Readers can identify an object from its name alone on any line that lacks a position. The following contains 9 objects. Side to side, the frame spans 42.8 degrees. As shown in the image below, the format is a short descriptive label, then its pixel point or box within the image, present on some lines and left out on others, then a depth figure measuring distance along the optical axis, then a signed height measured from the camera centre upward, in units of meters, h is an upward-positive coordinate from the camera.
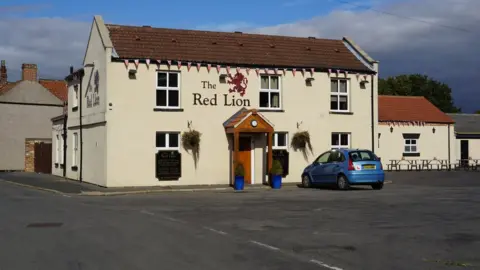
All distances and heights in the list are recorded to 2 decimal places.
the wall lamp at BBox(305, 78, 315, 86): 30.67 +3.74
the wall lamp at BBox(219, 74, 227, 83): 29.05 +3.68
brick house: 47.09 +2.95
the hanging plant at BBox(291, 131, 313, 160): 30.02 +0.67
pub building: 27.39 +2.45
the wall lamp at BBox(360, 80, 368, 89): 31.88 +3.74
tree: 87.94 +9.95
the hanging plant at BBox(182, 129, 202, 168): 27.83 +0.61
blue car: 25.09 -0.54
